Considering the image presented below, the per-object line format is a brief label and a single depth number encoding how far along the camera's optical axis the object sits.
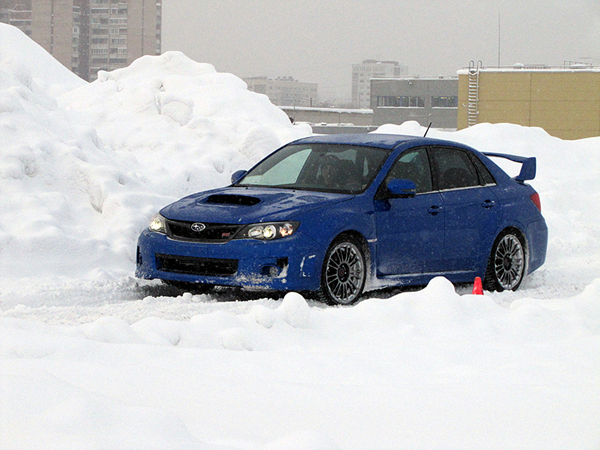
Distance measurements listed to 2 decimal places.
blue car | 14.09
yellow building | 162.12
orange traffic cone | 15.30
